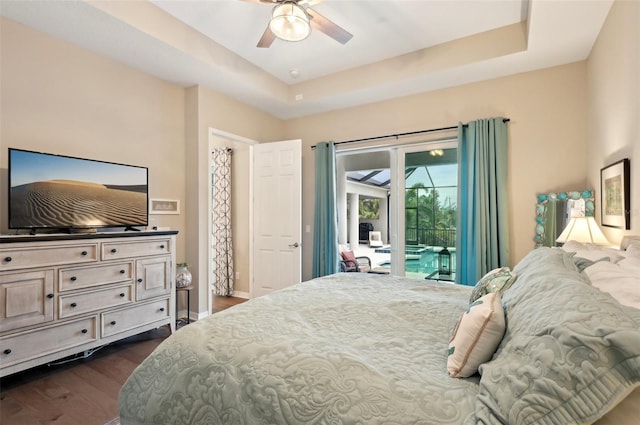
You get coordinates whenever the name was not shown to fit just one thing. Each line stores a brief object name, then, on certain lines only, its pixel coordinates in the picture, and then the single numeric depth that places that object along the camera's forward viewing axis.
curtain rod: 3.82
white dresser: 2.19
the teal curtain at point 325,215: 4.55
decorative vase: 3.47
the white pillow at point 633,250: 1.48
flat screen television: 2.42
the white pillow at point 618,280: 1.06
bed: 0.72
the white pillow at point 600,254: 1.60
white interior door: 4.36
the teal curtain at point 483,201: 3.47
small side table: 3.47
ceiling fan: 2.28
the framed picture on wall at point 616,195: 2.03
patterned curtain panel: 5.09
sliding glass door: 3.98
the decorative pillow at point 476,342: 1.04
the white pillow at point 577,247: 1.99
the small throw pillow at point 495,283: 1.53
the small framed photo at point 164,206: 3.54
